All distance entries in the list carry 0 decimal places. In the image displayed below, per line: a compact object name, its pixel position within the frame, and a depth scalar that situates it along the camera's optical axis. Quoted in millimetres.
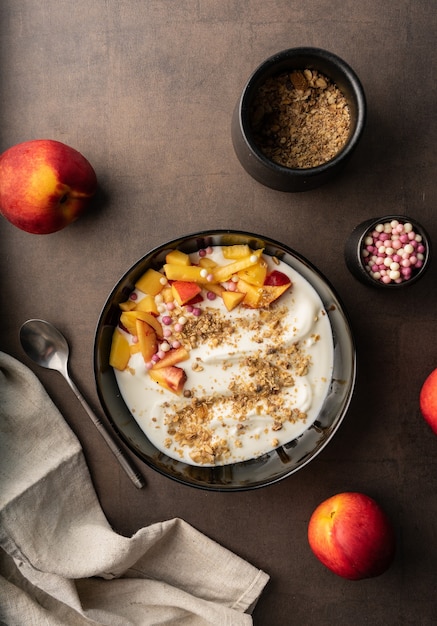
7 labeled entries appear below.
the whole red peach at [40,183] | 726
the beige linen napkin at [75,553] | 748
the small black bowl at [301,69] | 711
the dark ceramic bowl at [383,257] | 737
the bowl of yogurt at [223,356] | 746
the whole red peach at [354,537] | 731
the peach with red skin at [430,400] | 739
